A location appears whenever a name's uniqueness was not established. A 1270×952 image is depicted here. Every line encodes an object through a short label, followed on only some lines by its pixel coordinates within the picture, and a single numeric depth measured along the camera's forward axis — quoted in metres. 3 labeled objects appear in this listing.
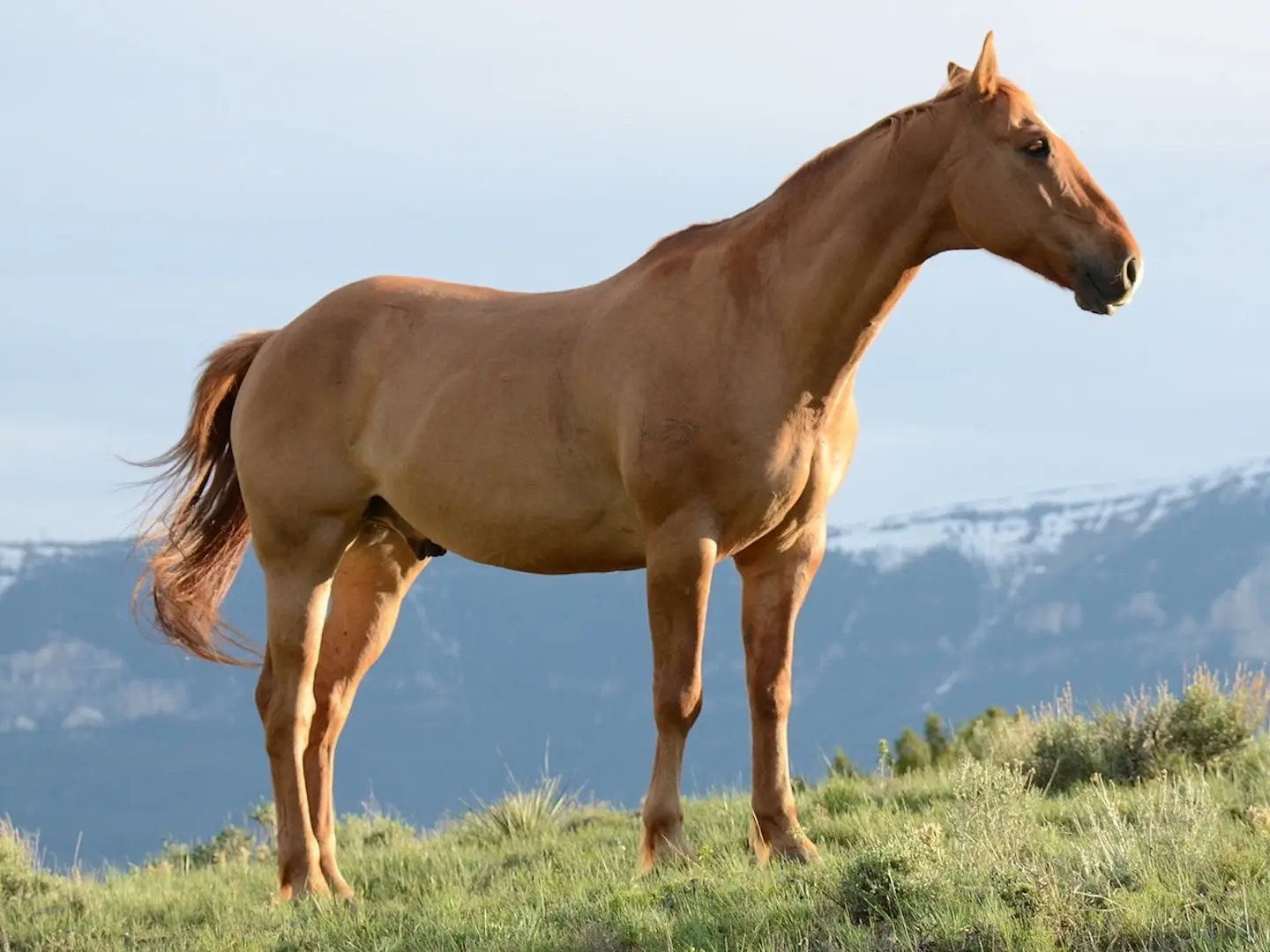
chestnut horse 12.47
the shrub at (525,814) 18.91
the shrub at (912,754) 25.98
